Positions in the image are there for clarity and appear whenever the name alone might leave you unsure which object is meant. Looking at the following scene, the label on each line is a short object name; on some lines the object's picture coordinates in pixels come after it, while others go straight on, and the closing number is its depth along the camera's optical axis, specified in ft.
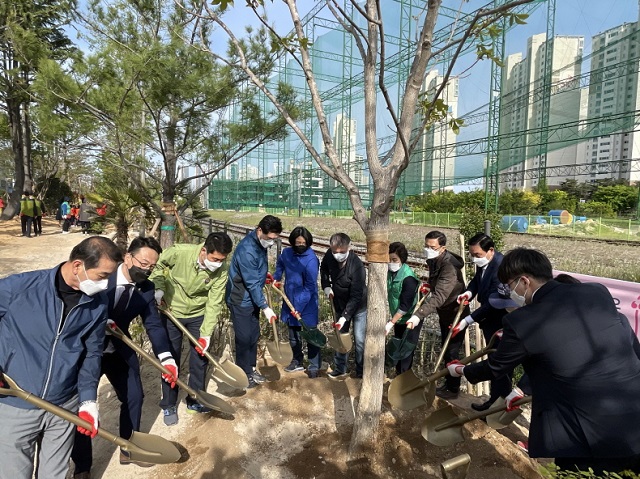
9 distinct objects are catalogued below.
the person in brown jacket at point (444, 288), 12.33
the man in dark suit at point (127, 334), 8.78
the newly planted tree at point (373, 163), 8.00
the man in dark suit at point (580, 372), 5.75
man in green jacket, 10.84
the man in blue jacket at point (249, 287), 12.06
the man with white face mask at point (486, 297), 11.21
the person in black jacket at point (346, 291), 12.85
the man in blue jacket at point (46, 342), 6.41
